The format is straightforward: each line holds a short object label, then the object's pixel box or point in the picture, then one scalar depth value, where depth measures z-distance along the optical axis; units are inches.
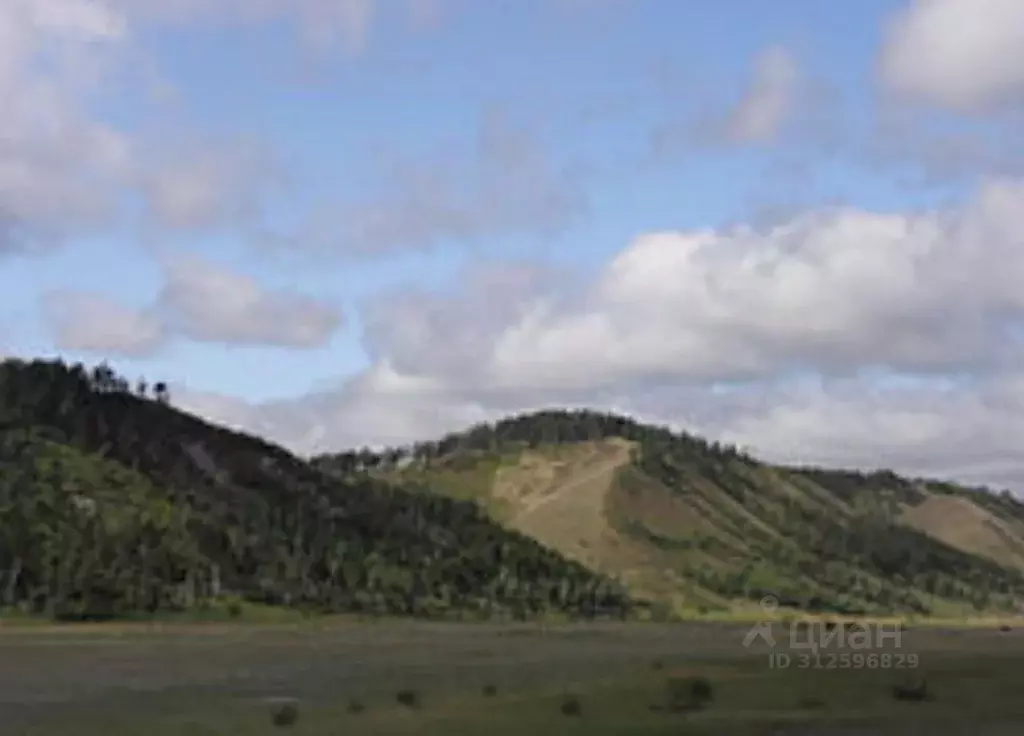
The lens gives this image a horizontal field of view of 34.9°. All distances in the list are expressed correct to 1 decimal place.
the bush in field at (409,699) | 2265.0
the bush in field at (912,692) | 2327.1
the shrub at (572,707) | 2058.3
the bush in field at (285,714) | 1947.6
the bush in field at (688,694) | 2160.3
